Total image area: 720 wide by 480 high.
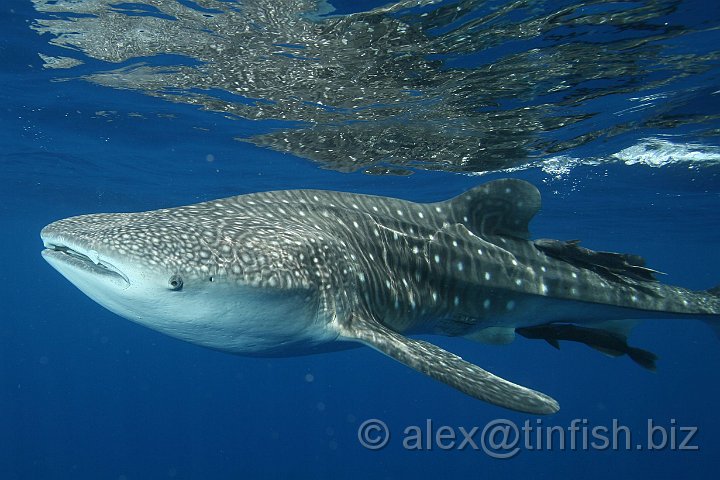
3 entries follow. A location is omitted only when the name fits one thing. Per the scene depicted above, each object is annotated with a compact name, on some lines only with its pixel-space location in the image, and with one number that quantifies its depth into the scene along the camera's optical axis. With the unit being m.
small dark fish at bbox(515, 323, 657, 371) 6.80
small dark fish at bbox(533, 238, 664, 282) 6.83
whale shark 3.88
